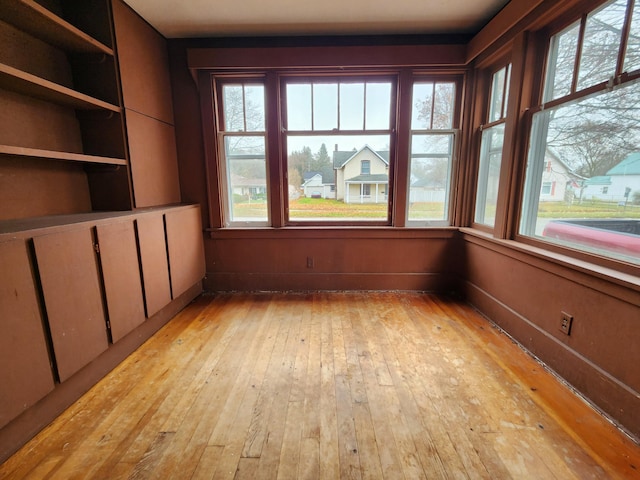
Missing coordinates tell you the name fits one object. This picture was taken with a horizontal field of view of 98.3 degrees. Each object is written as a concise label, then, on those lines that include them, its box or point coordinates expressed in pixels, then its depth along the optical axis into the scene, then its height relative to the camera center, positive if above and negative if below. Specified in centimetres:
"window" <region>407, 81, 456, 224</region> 296 +43
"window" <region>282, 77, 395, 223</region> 298 +51
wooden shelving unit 167 +58
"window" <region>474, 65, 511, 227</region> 251 +39
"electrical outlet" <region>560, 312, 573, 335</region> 175 -84
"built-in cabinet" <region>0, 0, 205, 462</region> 133 -12
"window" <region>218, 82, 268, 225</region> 300 +43
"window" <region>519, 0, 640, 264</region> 151 +32
